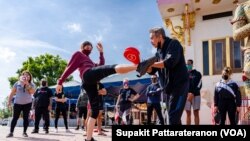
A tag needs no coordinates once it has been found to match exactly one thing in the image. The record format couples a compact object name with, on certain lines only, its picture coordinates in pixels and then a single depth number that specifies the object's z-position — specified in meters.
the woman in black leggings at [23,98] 6.04
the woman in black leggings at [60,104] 7.96
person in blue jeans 7.23
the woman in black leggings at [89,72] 3.41
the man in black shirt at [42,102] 7.35
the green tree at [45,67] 28.37
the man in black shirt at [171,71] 2.88
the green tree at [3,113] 46.97
